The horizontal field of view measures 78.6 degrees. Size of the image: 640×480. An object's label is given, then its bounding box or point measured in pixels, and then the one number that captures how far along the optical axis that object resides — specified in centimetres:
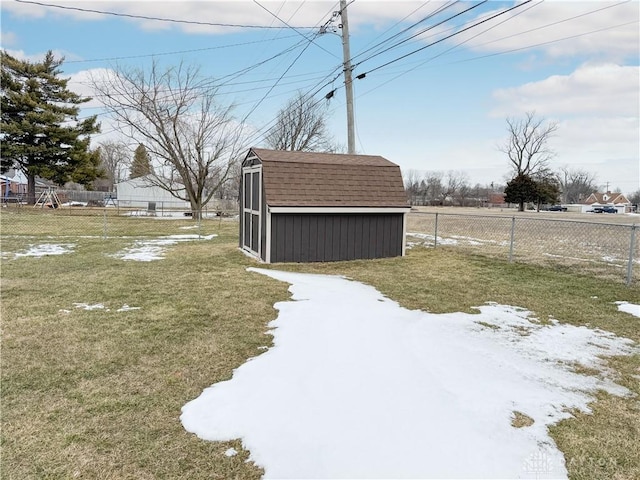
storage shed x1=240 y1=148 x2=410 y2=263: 815
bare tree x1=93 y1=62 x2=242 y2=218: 2092
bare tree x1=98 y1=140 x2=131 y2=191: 2245
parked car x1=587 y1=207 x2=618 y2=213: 5078
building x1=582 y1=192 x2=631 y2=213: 6247
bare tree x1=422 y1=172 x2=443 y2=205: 6661
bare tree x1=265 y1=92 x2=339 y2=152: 2812
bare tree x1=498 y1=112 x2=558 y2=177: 4675
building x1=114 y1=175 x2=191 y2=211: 3434
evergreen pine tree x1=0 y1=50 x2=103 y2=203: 2375
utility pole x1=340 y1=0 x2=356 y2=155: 1107
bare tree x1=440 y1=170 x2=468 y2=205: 6962
